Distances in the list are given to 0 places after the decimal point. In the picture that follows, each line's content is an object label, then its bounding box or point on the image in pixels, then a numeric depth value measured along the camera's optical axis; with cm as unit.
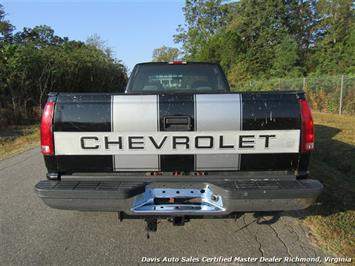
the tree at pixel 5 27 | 4162
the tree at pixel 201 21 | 5997
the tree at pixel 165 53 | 7780
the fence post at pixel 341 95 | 1410
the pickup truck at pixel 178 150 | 291
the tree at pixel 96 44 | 3458
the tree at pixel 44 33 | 6493
